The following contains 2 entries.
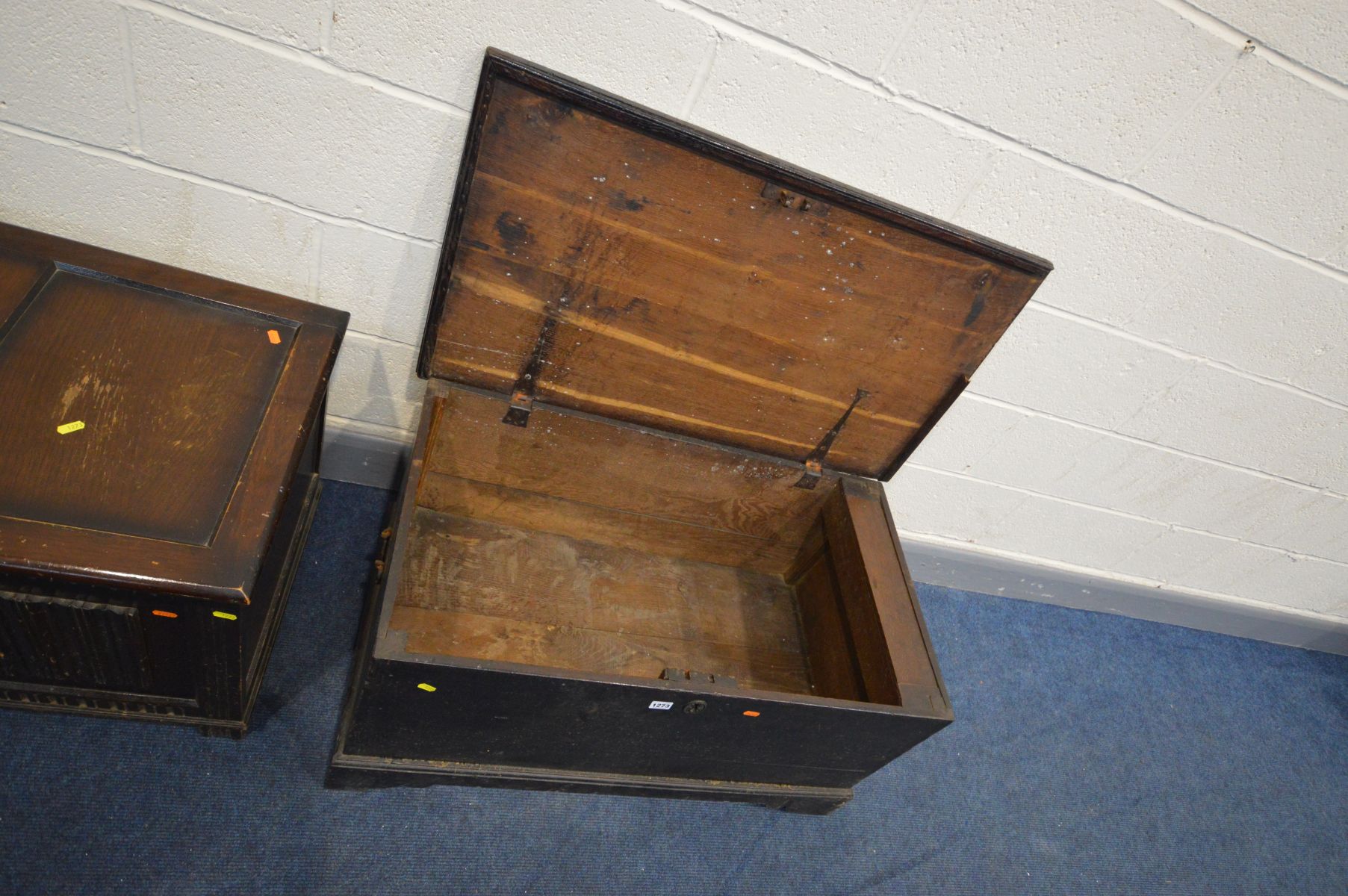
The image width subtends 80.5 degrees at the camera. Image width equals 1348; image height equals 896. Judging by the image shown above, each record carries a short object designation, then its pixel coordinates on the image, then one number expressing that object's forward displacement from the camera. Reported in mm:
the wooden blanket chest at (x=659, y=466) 1104
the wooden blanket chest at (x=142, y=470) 914
